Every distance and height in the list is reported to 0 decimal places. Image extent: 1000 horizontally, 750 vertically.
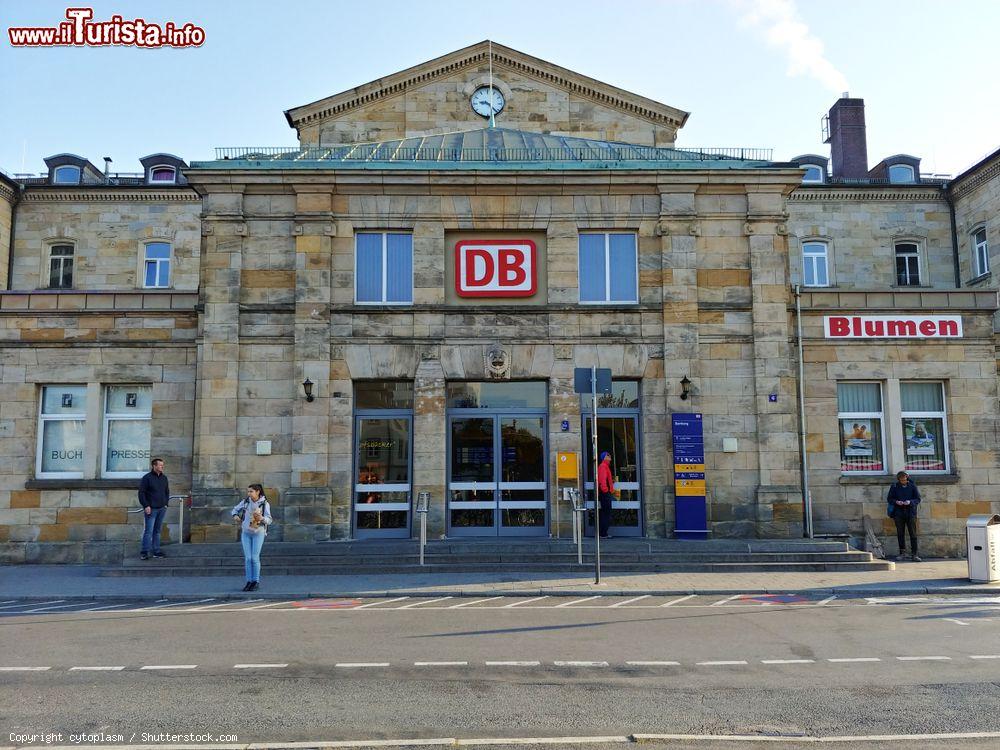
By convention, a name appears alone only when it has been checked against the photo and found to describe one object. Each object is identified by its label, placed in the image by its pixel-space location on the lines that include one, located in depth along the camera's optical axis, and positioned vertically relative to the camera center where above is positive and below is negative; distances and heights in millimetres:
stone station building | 17750 +2393
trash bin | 13789 -1294
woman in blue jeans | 13328 -820
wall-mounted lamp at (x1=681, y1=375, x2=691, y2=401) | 17938 +1839
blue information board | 17469 -66
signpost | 13875 +1572
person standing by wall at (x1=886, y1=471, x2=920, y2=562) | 17156 -634
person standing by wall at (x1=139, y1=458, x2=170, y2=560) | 15930 -467
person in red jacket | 17422 -260
